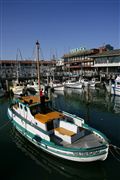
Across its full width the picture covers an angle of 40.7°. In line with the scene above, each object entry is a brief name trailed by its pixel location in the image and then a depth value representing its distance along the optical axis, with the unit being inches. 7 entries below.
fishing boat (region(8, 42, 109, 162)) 418.6
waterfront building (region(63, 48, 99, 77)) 2448.3
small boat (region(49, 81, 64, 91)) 1747.0
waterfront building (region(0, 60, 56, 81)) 2829.7
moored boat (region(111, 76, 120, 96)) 1368.5
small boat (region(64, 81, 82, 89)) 1796.3
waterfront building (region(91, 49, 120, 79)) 1961.1
